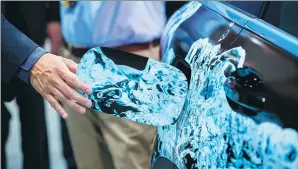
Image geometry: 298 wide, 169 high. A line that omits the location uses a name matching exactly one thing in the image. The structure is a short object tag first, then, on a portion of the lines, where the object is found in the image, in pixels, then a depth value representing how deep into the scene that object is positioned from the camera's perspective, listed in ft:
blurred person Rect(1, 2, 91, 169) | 8.17
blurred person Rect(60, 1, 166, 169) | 10.79
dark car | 6.93
